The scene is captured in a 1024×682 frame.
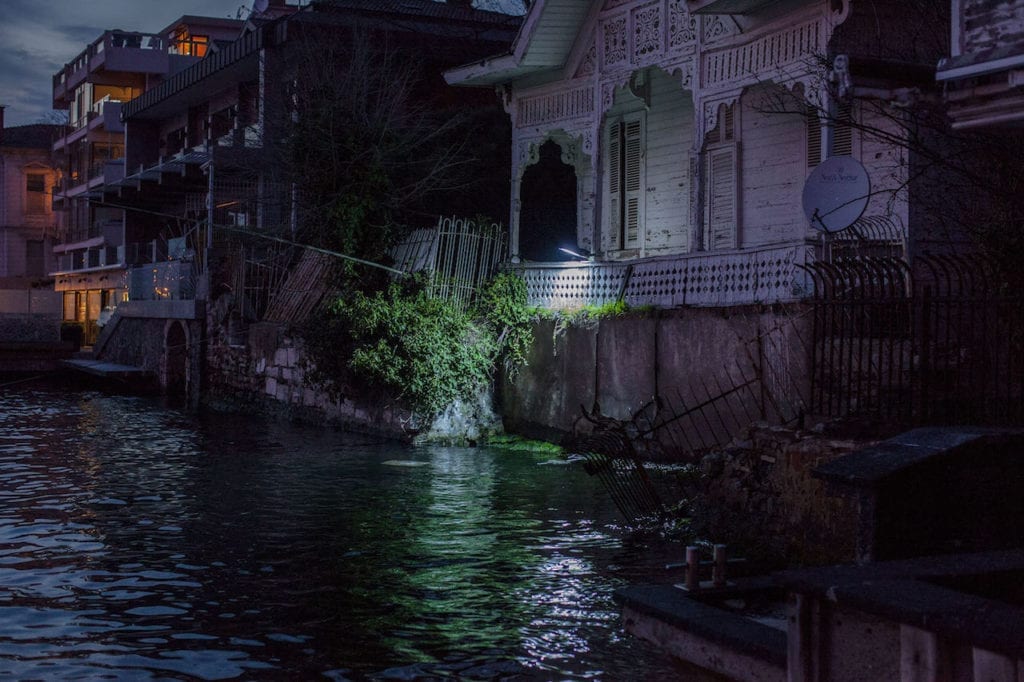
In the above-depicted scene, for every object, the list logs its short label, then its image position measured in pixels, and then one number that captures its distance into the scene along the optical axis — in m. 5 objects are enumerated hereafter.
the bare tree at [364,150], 21.78
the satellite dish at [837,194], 12.88
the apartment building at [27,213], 67.81
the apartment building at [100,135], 54.62
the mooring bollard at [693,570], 7.52
